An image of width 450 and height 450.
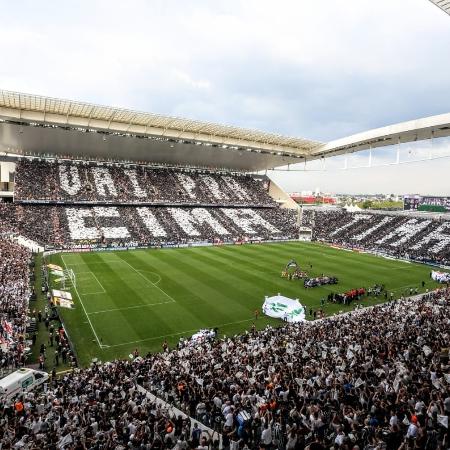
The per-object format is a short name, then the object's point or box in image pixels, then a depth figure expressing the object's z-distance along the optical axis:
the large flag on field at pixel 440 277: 37.57
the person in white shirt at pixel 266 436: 8.71
